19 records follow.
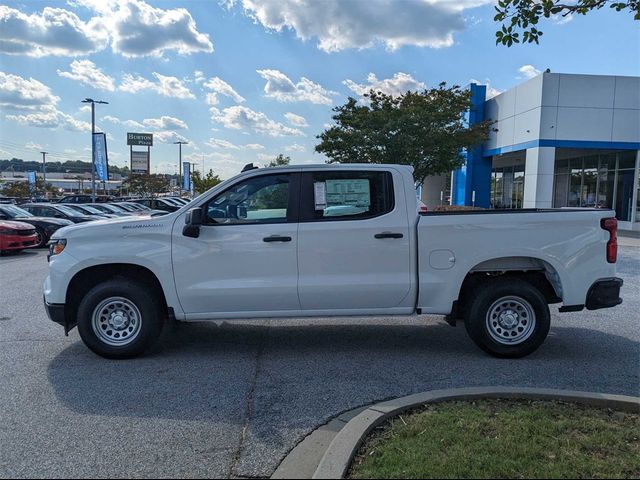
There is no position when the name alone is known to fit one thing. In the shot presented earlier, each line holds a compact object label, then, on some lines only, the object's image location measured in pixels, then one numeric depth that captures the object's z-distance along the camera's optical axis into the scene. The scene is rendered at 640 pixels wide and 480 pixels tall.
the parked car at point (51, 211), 20.45
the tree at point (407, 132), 19.55
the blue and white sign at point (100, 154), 36.28
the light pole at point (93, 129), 35.09
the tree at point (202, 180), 67.44
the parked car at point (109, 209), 24.14
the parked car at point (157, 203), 31.82
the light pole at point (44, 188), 69.85
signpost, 64.84
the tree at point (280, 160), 57.26
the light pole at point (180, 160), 67.36
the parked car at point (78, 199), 35.14
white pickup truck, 5.41
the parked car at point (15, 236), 15.16
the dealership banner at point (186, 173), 60.13
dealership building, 23.84
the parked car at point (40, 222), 17.67
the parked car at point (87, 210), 21.75
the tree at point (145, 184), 60.50
